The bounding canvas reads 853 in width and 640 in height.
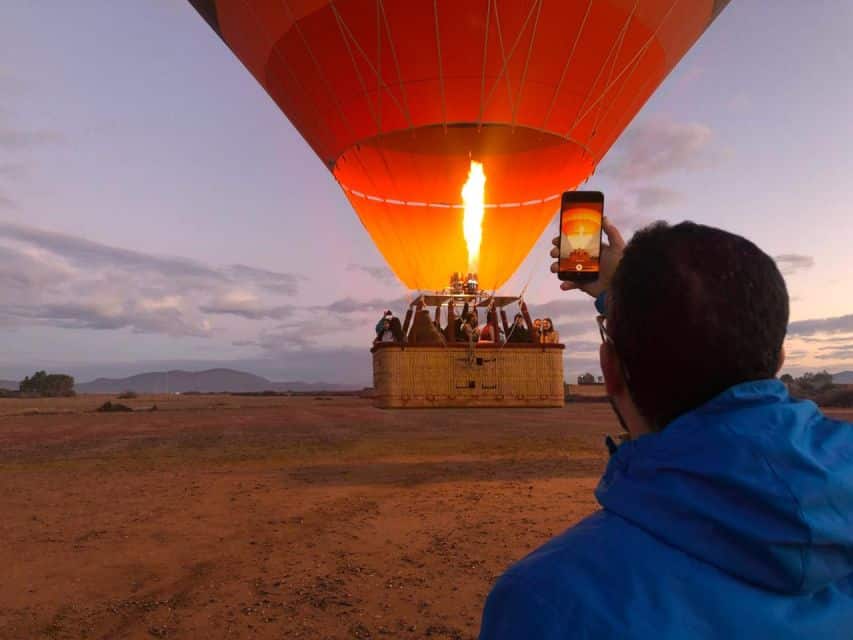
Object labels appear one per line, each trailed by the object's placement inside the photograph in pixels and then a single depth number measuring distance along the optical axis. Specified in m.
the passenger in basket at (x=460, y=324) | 5.69
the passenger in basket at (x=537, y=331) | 5.55
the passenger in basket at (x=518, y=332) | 5.61
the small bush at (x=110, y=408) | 46.60
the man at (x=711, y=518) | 1.02
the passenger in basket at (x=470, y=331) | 5.49
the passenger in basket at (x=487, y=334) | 5.79
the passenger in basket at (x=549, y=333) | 5.53
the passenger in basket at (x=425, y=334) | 5.45
